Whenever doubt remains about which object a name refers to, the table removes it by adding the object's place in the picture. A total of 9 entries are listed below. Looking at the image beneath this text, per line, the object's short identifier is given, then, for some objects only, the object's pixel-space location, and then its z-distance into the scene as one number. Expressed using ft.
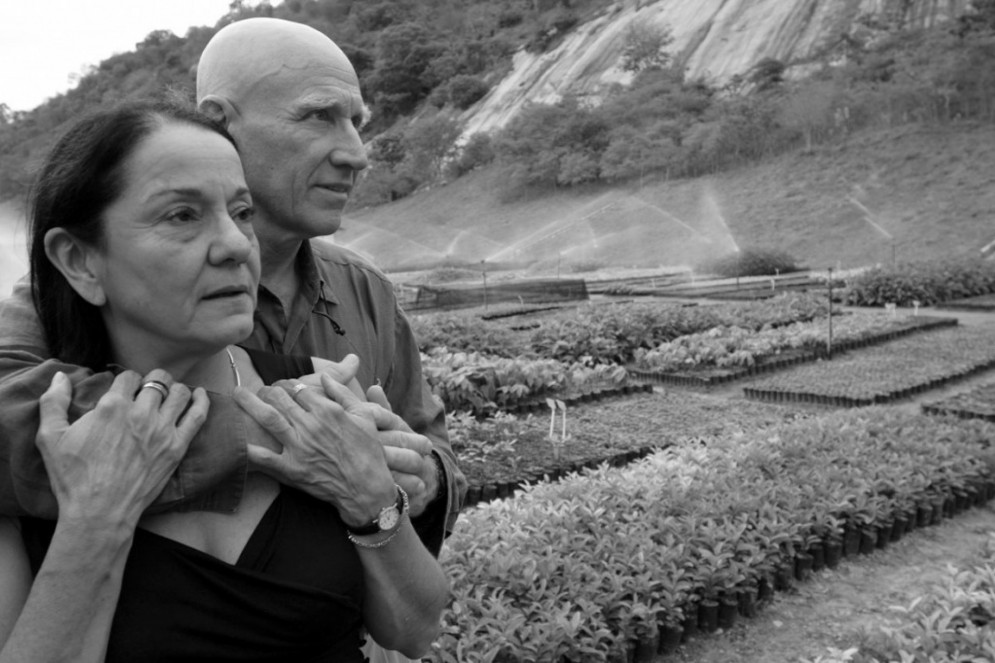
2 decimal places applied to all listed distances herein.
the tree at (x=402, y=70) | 238.07
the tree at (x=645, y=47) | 179.73
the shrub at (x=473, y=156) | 173.47
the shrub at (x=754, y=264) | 83.51
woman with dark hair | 4.01
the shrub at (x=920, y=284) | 58.54
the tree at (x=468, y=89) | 214.07
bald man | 4.34
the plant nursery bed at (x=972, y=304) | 54.39
